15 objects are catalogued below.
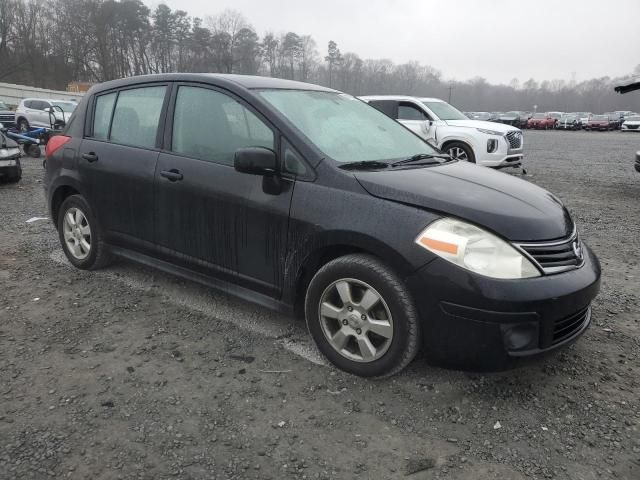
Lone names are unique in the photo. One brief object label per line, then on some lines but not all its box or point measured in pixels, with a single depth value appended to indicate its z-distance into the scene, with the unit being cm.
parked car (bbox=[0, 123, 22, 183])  960
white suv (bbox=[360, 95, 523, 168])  1062
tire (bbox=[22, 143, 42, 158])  1486
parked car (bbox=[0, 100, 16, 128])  2329
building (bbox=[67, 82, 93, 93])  5694
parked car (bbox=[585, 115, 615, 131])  4094
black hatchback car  255
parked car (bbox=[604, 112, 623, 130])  4141
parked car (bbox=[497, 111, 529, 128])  4143
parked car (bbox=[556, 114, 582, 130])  4269
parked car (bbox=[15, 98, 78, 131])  2088
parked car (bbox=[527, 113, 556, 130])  4344
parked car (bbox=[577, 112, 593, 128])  4193
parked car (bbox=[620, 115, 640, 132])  3744
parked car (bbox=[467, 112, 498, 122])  4093
